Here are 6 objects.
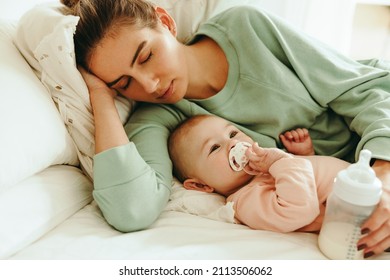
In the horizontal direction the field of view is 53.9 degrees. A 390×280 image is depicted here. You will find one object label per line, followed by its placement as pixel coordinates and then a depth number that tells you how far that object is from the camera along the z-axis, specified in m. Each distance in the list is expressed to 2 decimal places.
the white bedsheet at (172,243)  0.77
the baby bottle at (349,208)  0.65
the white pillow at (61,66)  0.95
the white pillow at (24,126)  0.80
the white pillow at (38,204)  0.77
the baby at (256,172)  0.80
